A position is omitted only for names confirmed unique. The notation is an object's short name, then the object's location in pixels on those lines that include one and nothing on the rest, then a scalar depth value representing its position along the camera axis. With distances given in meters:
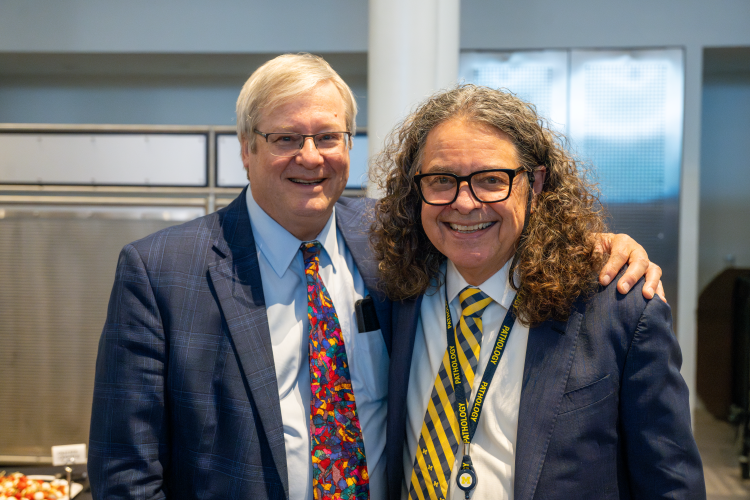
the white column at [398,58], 3.14
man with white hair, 1.38
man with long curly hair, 1.24
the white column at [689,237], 4.52
